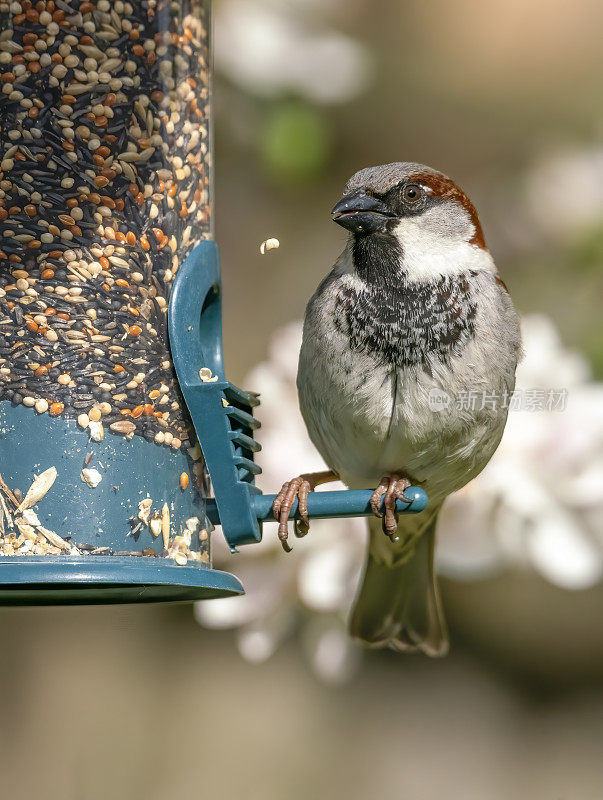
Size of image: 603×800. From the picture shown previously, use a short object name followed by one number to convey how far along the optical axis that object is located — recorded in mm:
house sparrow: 5504
